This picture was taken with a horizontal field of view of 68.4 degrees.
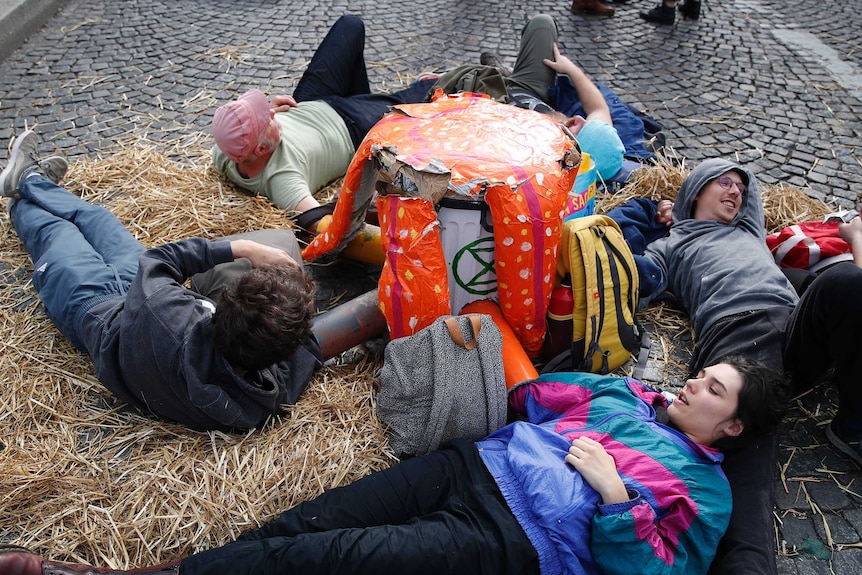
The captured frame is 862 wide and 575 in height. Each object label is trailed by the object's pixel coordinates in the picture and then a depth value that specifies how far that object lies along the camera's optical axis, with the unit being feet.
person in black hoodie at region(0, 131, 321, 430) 8.52
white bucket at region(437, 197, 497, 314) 9.59
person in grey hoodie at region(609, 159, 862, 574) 9.06
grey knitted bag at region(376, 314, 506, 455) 9.12
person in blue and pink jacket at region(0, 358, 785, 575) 7.84
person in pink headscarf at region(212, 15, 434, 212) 13.02
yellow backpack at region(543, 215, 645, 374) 10.35
